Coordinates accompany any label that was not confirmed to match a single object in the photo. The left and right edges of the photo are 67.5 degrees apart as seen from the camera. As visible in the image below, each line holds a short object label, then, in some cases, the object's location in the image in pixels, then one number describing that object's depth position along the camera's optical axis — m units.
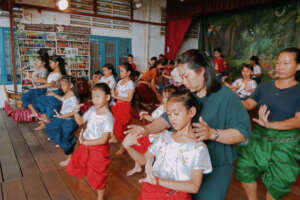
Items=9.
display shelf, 6.34
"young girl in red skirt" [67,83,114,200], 2.17
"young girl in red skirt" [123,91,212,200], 1.22
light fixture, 5.81
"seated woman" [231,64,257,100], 4.32
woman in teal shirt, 1.31
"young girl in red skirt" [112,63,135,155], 3.52
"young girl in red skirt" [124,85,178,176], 2.48
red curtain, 8.76
